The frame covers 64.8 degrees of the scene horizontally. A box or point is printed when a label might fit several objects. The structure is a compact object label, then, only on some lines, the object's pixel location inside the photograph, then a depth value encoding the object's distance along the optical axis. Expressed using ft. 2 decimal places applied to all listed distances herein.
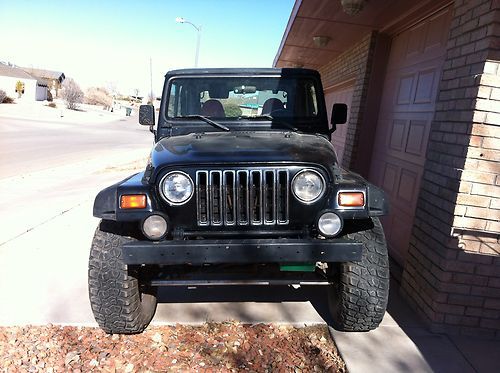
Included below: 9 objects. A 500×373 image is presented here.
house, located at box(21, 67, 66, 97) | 246.27
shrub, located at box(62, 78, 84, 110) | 161.07
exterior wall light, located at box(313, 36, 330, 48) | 21.94
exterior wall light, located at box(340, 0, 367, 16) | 14.03
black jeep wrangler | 7.87
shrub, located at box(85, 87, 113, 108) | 230.40
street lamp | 73.10
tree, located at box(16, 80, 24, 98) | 175.59
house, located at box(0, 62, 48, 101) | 179.40
